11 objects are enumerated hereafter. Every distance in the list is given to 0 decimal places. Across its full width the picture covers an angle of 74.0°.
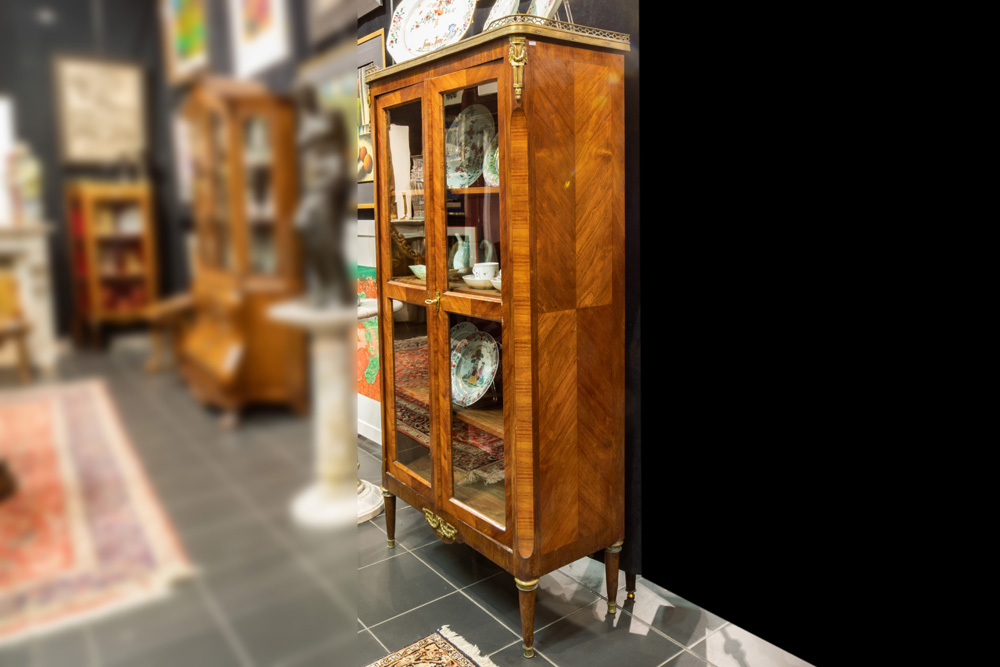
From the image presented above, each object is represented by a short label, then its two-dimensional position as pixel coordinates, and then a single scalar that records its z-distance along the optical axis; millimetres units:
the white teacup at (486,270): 1998
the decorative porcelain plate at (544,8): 1833
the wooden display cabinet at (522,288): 1789
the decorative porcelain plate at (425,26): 2121
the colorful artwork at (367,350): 3160
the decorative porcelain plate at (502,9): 1956
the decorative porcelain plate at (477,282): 2012
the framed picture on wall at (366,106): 3158
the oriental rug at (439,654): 1907
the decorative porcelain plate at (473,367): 2068
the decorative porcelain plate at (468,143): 1934
